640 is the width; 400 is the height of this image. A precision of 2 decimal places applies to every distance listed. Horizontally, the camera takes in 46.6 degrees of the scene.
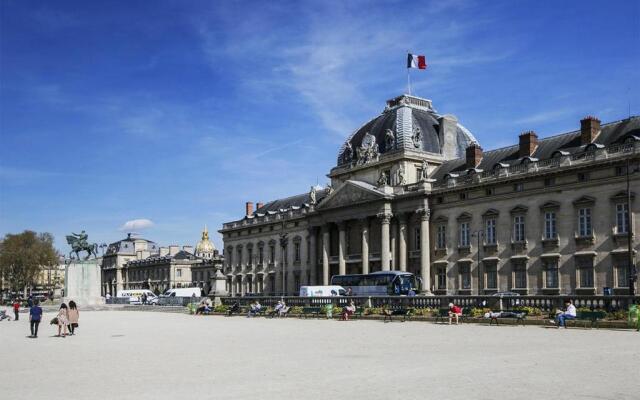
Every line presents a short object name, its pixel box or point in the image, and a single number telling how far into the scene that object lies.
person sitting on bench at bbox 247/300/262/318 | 55.96
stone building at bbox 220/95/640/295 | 54.84
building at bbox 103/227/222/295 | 145.88
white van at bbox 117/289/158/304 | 95.65
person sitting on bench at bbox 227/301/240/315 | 59.16
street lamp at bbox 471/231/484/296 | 64.01
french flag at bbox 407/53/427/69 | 75.88
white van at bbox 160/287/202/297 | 104.00
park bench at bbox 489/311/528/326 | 36.53
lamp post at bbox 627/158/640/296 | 48.38
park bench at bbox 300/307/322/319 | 51.03
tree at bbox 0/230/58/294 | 119.81
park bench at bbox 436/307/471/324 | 40.53
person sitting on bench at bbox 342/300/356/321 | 46.94
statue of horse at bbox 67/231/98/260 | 75.62
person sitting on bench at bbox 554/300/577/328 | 33.66
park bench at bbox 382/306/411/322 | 43.75
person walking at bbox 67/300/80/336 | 34.94
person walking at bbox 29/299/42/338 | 33.95
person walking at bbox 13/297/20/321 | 55.62
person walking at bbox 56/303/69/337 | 33.97
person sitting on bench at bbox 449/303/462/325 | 39.09
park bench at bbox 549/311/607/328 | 33.28
